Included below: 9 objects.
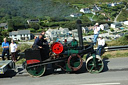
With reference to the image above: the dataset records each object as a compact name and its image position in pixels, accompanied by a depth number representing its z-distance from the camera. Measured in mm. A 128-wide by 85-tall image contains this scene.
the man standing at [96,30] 8555
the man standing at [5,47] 8016
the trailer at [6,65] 6004
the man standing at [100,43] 8117
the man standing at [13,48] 8031
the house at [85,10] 96138
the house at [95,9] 103550
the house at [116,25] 69412
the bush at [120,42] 9430
